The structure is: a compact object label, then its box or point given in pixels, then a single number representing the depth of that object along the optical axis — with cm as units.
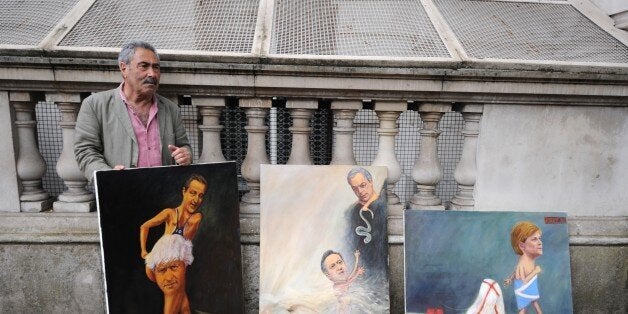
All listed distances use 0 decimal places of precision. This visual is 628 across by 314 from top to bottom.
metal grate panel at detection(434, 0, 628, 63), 266
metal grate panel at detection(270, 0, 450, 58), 252
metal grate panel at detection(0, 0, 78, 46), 244
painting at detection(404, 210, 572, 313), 262
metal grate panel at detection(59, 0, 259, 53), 246
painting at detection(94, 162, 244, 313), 215
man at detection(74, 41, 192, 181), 211
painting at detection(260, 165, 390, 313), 252
